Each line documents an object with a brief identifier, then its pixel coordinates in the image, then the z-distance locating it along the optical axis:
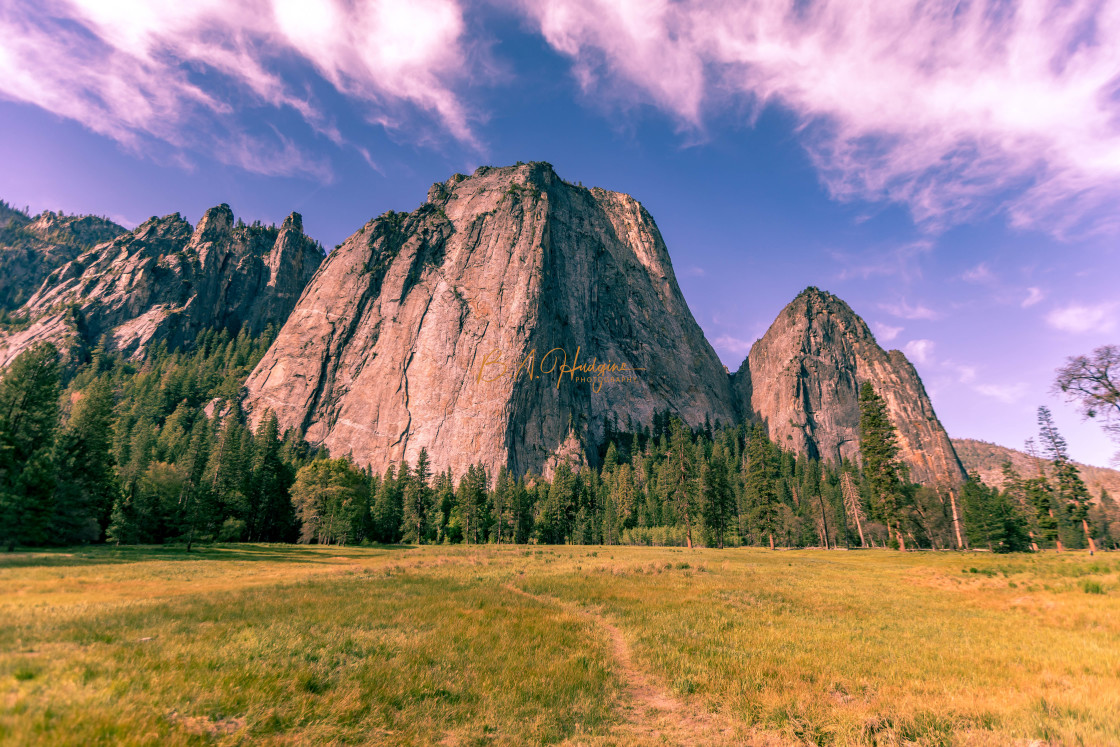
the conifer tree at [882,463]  54.28
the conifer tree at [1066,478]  58.09
